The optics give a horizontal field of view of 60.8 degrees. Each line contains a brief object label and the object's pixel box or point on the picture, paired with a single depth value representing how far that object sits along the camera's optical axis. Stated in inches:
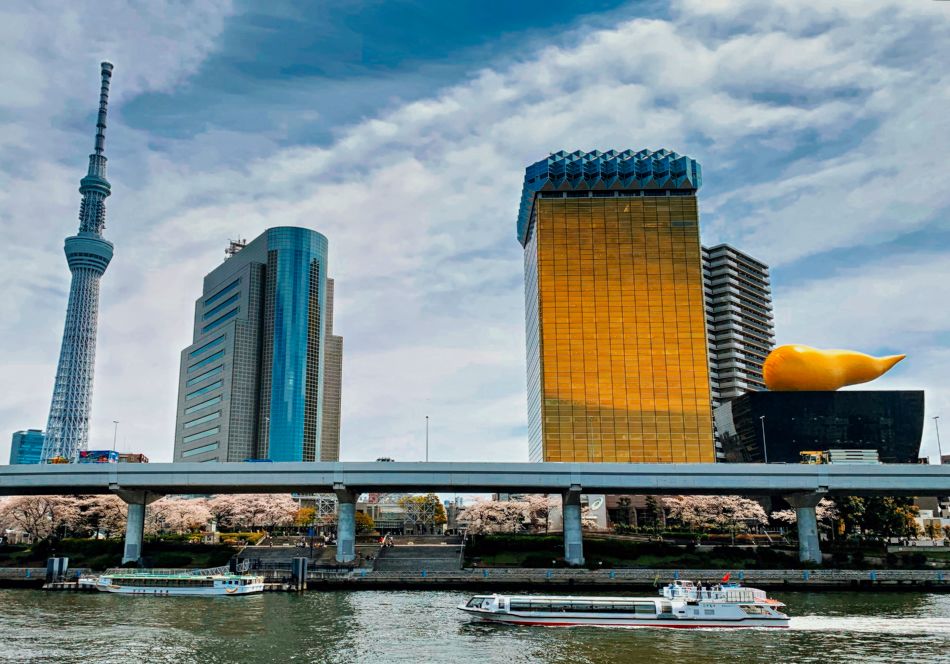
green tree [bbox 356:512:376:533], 5428.2
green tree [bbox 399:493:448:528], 6353.3
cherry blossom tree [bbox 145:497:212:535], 4761.3
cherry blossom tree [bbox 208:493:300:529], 4906.5
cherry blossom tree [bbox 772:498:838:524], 4084.6
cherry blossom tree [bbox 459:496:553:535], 4886.8
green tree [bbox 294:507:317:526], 5447.8
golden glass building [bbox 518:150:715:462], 6397.6
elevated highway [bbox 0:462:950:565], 3336.6
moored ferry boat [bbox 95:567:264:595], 2748.5
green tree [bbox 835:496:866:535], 3919.8
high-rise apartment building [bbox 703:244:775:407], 7401.6
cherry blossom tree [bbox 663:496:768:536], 4424.2
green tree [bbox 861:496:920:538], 3905.0
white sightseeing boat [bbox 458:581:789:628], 2113.7
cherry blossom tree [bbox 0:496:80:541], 4160.9
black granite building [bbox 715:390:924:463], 4753.9
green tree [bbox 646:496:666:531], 4739.2
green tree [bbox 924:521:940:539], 4779.0
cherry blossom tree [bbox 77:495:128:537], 4264.3
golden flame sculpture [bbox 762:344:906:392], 4781.0
